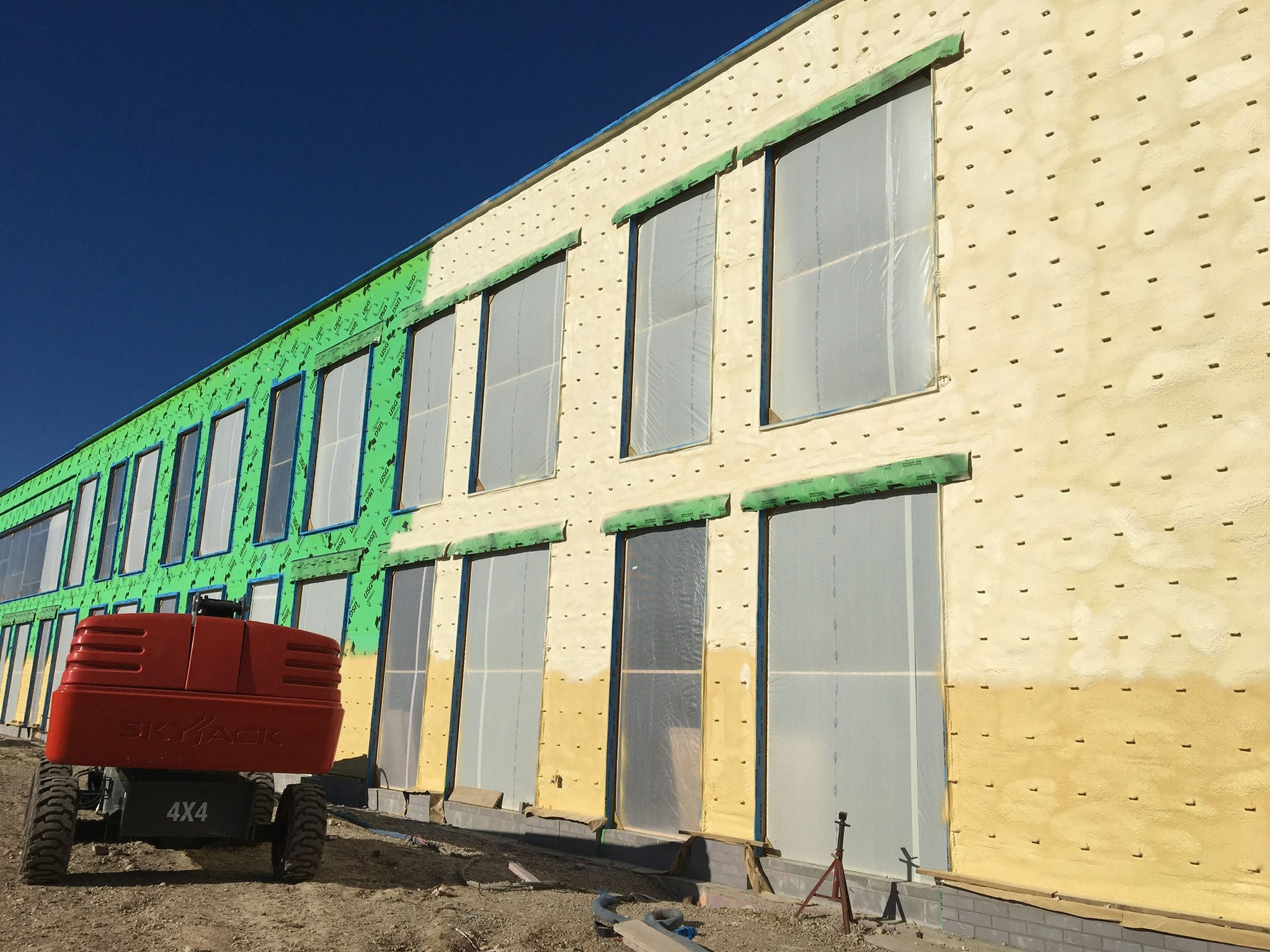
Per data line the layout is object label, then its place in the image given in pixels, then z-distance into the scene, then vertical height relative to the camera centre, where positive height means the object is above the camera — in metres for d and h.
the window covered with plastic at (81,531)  31.91 +4.80
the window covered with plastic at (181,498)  25.34 +4.79
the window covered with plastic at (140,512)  27.56 +4.78
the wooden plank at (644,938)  7.20 -1.73
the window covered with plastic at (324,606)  18.34 +1.57
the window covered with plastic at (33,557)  34.47 +4.45
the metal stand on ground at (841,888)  8.34 -1.48
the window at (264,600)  20.38 +1.79
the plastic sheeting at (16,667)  34.00 +0.35
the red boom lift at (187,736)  7.91 -0.42
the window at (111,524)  29.69 +4.73
